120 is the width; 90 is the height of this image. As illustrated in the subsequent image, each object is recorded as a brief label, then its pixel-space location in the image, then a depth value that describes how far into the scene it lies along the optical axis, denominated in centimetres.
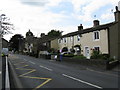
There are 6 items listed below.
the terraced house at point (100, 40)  1532
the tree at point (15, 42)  6898
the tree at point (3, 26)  1547
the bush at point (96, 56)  1302
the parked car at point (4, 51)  3163
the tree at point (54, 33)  5810
